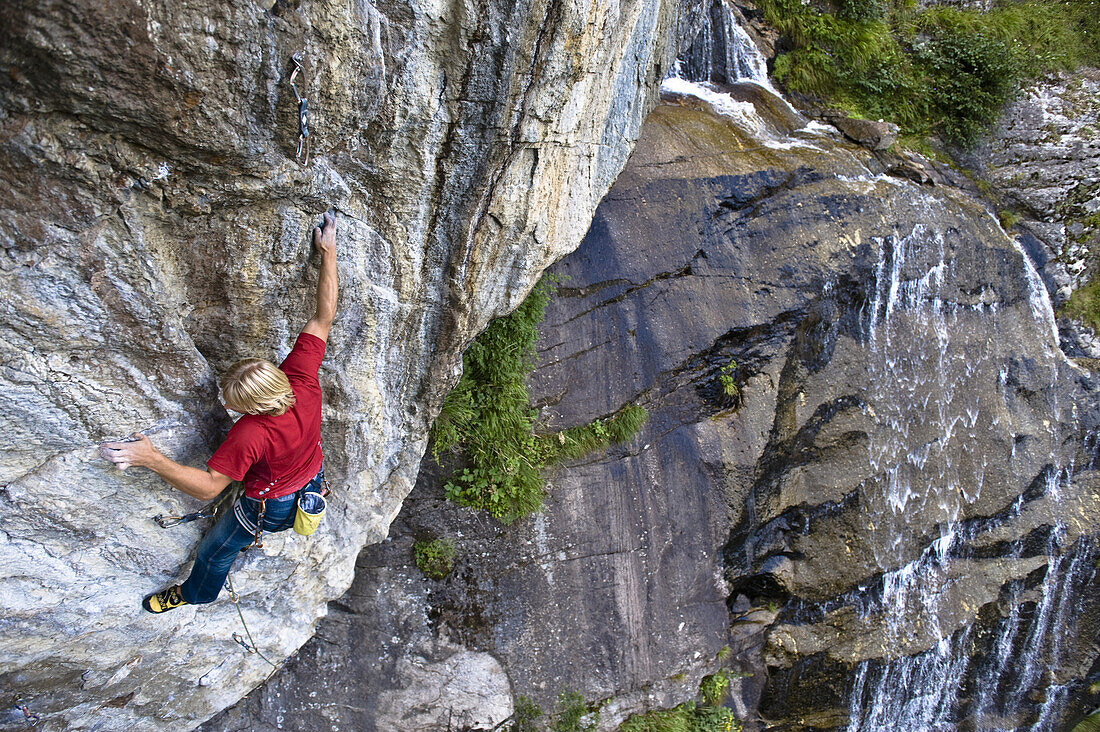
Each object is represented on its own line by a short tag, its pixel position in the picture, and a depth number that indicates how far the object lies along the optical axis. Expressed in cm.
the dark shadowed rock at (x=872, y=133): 829
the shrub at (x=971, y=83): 926
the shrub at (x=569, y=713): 683
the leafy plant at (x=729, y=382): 676
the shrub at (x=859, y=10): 927
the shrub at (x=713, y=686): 733
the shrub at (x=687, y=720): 710
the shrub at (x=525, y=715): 673
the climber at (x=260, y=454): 336
